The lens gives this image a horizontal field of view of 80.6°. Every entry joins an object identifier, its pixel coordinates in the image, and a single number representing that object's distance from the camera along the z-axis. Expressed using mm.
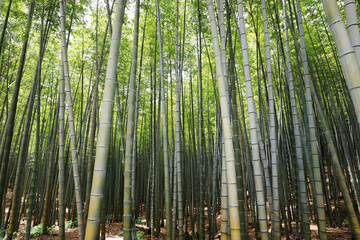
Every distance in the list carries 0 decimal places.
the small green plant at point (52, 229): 5461
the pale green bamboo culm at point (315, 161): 2244
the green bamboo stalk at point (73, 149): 2161
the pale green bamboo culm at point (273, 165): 2281
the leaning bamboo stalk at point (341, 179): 2197
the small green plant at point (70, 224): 5965
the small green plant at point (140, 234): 4717
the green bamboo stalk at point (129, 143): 1822
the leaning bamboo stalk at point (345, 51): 943
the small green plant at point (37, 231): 5120
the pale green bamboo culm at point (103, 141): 1278
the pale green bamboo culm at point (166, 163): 2854
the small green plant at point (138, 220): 6789
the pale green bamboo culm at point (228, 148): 1473
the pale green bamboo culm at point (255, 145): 1854
